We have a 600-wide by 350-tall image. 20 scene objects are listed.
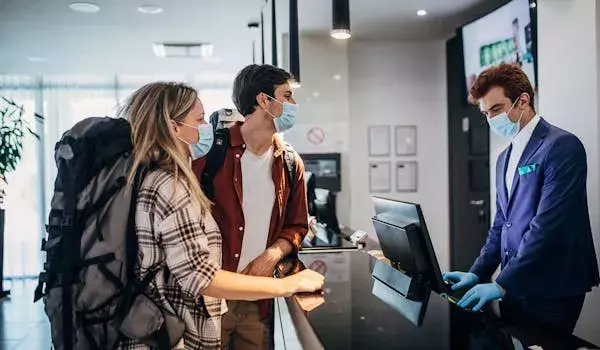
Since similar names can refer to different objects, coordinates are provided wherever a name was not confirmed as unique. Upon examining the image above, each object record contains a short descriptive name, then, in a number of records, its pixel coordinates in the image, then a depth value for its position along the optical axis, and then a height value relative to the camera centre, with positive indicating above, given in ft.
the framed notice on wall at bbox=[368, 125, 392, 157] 18.72 +1.04
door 18.17 -0.27
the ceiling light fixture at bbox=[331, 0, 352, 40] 8.27 +2.34
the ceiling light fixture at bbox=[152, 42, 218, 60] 20.18 +4.78
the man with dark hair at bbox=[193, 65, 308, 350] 6.23 -0.18
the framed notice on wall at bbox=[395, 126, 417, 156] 18.79 +1.07
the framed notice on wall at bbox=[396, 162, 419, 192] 18.80 -0.17
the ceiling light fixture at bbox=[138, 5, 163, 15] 15.24 +4.70
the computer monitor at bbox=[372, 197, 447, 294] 5.74 -0.76
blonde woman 4.05 -0.41
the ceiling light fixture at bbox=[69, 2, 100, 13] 14.82 +4.68
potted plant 18.53 +1.29
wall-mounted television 12.89 +3.39
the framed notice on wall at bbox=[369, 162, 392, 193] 18.66 -0.19
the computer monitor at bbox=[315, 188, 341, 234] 11.91 -0.82
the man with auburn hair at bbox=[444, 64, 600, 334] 6.34 -0.65
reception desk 4.33 -1.37
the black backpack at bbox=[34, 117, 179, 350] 3.96 -0.52
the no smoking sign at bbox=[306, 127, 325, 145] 18.15 +1.22
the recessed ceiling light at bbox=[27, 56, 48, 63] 21.80 +4.79
